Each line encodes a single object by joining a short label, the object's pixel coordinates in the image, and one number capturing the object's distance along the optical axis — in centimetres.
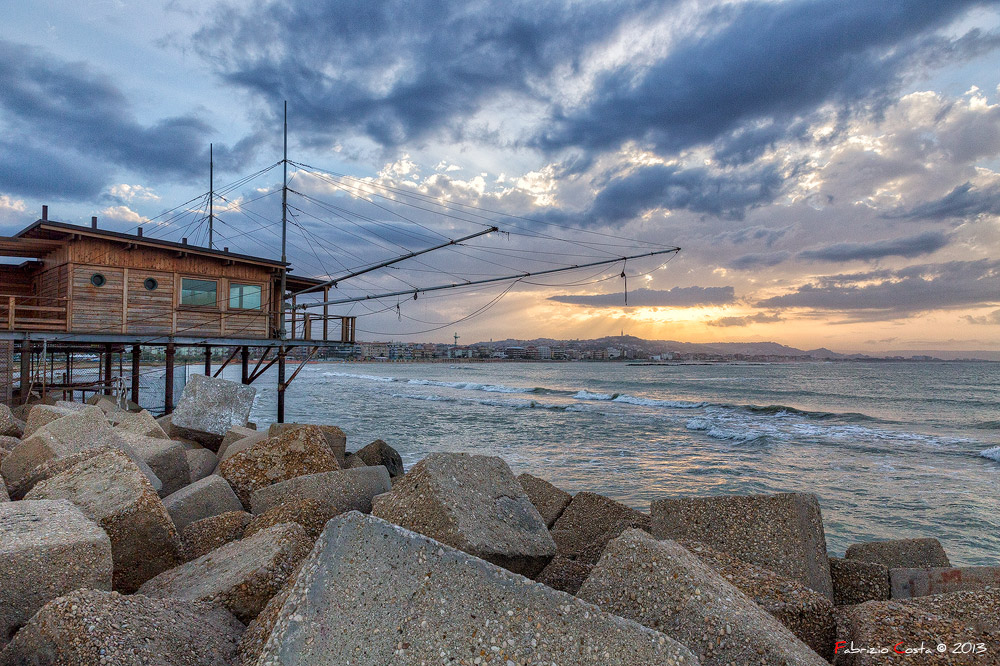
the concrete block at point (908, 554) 538
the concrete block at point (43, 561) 285
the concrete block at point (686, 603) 270
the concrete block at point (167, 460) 682
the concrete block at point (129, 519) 394
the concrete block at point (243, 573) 311
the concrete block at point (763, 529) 427
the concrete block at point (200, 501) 530
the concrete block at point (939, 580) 411
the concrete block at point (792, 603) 334
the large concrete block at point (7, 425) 810
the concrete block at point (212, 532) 445
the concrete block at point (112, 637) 232
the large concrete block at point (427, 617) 221
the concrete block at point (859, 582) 448
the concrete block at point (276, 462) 621
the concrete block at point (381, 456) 1104
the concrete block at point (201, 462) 794
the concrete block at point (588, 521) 605
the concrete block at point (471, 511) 366
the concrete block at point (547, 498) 682
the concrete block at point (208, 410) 1144
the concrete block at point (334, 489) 488
